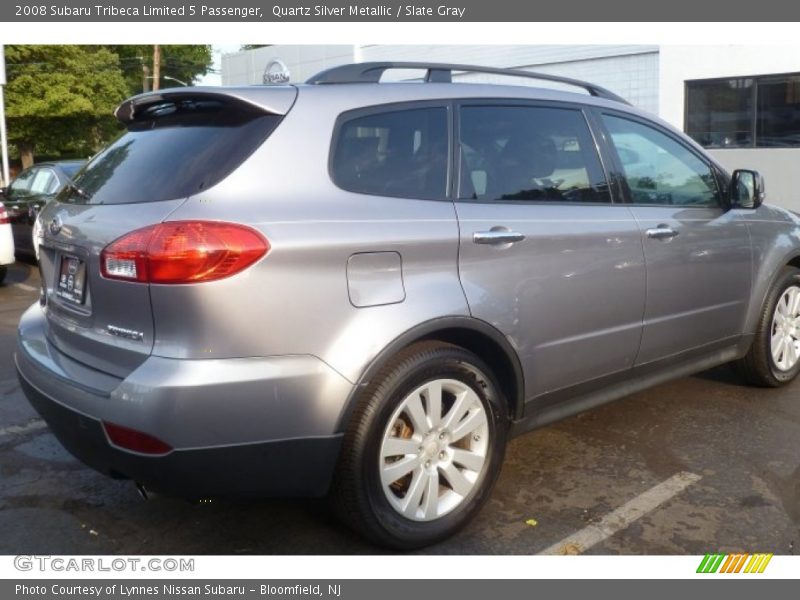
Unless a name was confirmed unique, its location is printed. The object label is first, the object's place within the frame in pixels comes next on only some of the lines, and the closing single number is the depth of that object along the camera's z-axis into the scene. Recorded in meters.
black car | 10.17
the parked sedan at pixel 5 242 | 9.22
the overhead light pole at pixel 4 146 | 16.81
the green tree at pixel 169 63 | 45.84
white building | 13.88
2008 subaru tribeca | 2.62
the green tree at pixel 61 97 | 32.62
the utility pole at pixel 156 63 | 33.72
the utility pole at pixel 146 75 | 41.53
